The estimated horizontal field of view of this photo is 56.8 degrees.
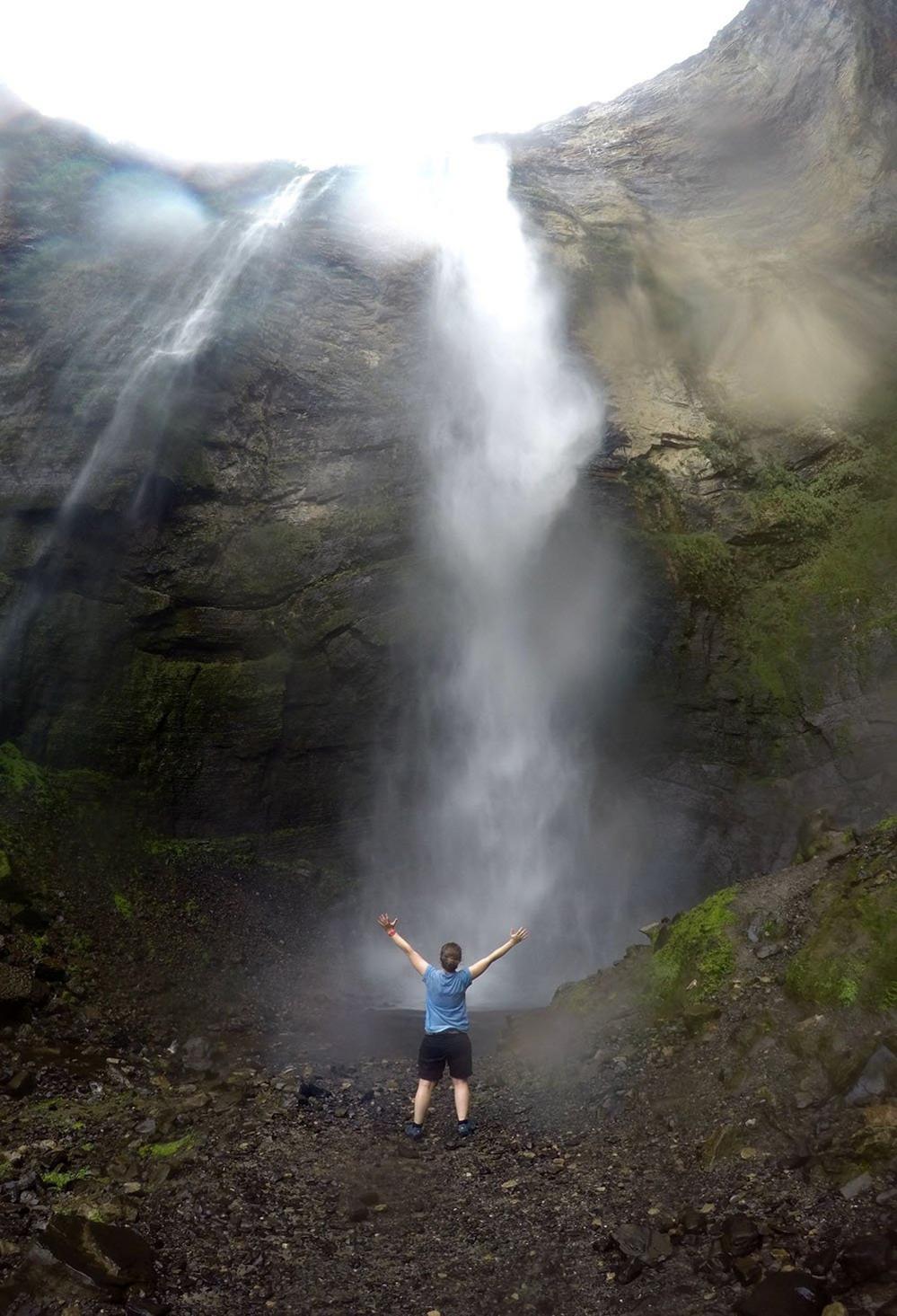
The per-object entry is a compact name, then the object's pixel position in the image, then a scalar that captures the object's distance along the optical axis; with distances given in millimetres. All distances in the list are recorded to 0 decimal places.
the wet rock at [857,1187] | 4693
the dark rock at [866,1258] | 3924
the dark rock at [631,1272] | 4484
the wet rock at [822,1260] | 4090
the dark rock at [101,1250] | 4629
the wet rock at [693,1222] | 4770
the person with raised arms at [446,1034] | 6891
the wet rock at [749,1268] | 4160
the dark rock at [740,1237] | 4414
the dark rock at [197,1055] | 9172
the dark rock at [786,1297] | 3840
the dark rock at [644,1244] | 4621
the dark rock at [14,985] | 9133
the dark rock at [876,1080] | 5633
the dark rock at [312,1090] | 7904
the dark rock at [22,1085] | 7527
